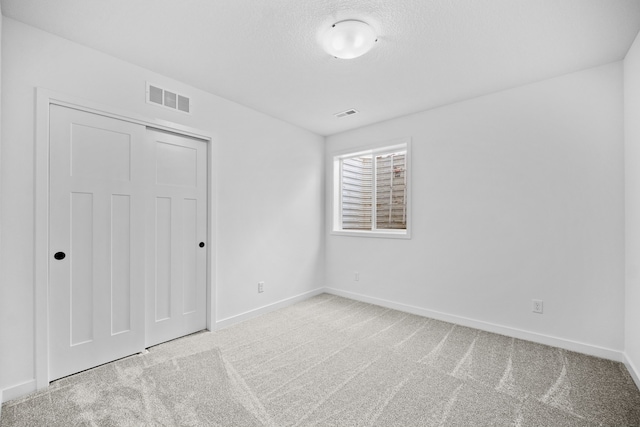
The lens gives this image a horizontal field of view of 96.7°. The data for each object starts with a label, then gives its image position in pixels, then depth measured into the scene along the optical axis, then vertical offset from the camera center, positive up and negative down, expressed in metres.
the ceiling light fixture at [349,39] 1.91 +1.21
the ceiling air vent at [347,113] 3.51 +1.23
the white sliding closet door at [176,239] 2.65 -0.29
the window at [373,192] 3.92 +0.29
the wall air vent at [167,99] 2.57 +1.04
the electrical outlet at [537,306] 2.73 -0.90
